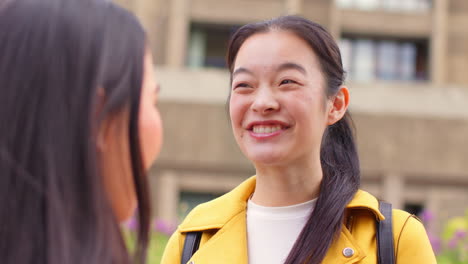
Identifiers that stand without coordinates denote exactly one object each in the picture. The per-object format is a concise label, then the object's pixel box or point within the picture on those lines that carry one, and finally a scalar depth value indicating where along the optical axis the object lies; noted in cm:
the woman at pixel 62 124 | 131
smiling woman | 248
